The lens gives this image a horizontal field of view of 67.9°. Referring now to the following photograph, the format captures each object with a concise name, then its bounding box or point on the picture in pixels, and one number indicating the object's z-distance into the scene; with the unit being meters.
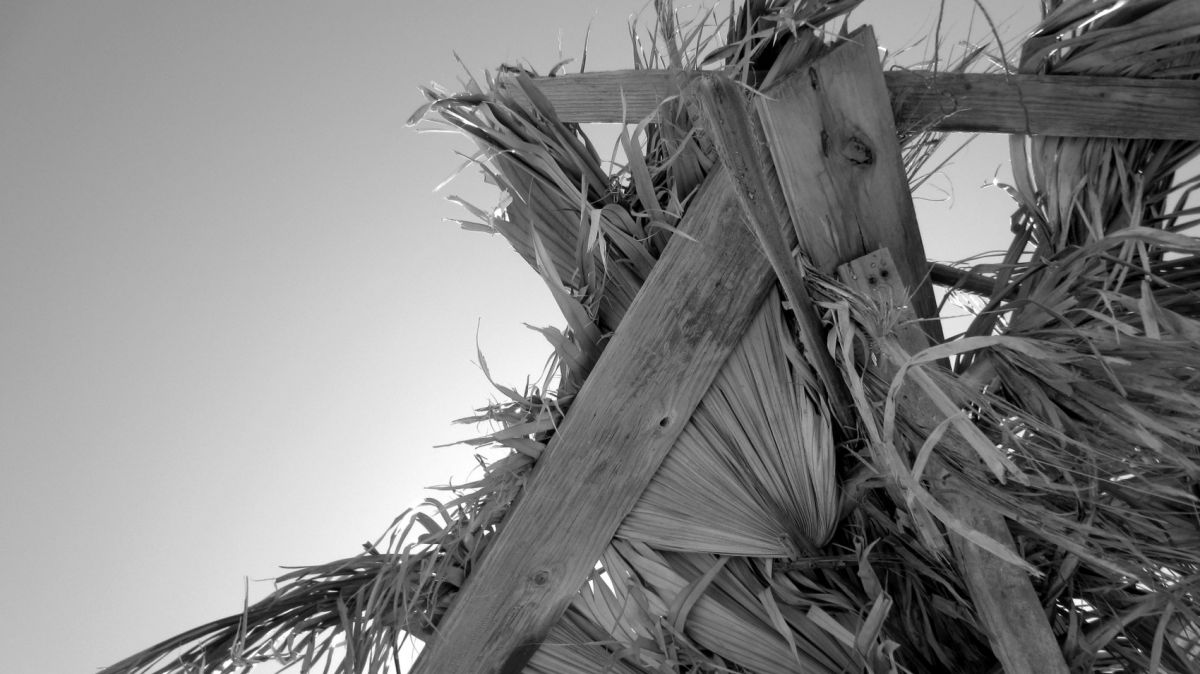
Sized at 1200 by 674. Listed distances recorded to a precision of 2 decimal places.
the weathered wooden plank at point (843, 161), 0.51
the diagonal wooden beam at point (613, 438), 0.59
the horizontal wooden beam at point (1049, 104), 0.54
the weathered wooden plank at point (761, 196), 0.47
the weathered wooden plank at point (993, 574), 0.55
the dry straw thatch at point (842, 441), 0.51
